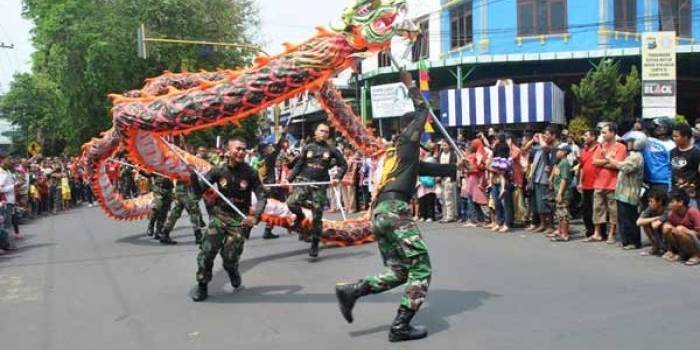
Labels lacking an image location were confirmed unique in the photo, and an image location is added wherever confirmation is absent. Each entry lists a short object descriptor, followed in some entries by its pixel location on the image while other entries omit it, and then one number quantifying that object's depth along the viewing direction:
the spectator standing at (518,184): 11.60
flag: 21.67
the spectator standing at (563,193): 10.32
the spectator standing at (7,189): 12.51
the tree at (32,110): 43.91
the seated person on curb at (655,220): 8.58
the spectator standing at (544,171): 10.85
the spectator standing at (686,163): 8.41
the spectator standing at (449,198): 13.46
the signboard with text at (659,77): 12.52
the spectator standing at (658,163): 9.06
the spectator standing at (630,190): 9.15
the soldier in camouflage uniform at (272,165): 14.17
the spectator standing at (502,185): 11.54
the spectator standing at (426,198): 13.85
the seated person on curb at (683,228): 8.06
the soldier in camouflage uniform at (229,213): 7.20
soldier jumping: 5.36
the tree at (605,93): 21.39
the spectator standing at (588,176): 10.16
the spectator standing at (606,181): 9.70
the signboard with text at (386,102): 19.77
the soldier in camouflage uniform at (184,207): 11.31
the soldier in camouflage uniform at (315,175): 9.62
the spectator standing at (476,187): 12.28
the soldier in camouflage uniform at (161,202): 12.03
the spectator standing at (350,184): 16.64
